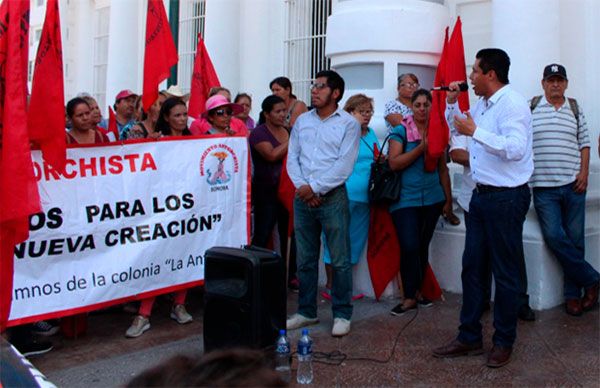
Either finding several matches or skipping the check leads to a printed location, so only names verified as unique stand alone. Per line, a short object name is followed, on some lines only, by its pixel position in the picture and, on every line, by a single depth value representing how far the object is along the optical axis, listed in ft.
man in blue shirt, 17.78
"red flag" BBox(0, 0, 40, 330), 14.46
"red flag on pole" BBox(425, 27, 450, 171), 18.86
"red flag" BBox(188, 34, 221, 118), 26.32
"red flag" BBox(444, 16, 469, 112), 18.97
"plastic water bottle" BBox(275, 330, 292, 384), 14.76
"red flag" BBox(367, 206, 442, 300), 21.40
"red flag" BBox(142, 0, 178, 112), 20.68
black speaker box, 14.94
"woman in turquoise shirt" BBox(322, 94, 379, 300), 21.17
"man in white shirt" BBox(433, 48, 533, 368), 14.74
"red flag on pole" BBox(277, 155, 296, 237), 21.33
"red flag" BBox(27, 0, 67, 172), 15.66
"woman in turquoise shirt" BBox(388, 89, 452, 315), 19.75
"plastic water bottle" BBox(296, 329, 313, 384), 14.76
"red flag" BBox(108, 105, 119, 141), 24.22
